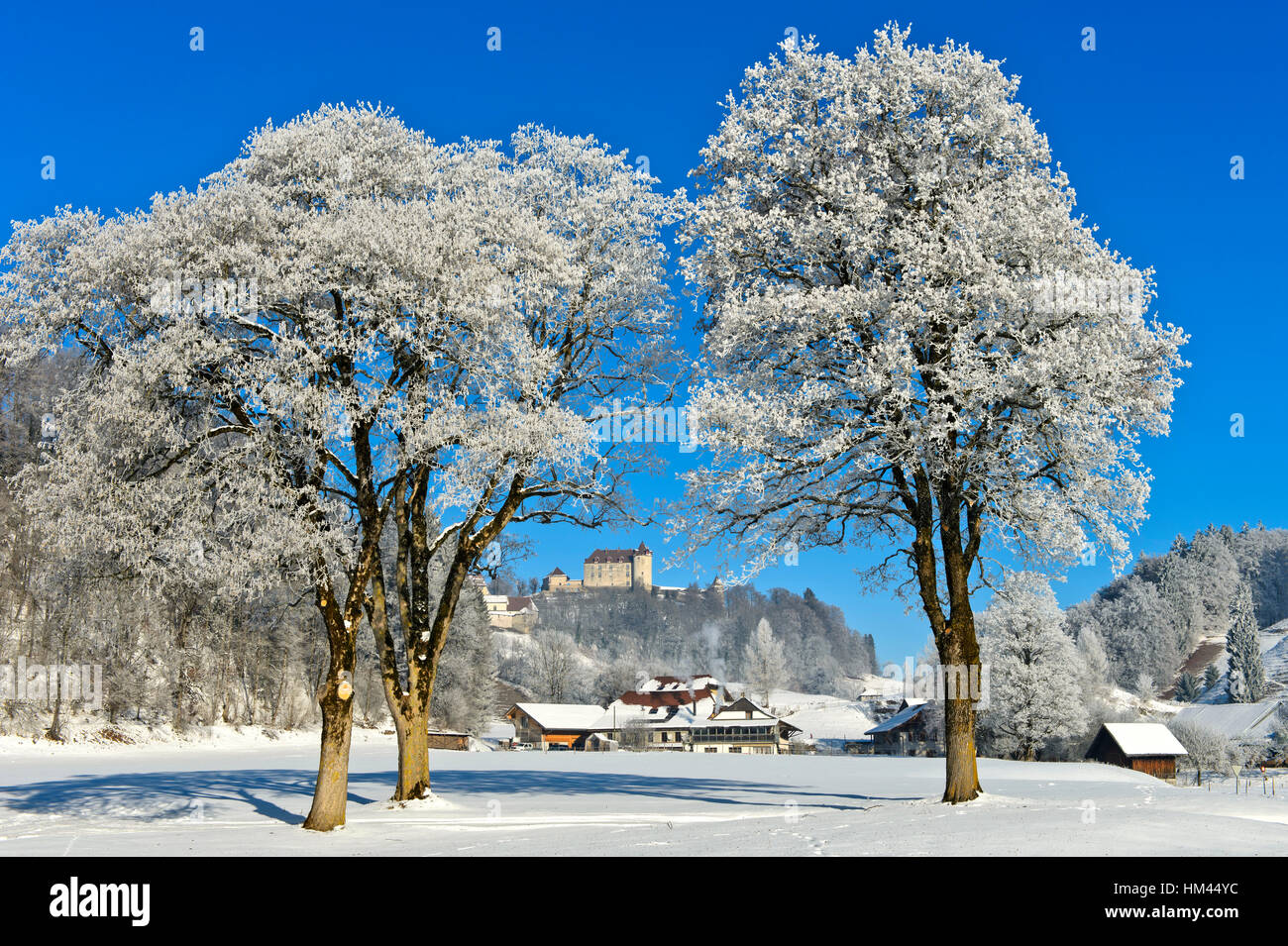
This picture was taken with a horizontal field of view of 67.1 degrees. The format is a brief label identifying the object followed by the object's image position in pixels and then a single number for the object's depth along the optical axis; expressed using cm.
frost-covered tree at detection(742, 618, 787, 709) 15458
